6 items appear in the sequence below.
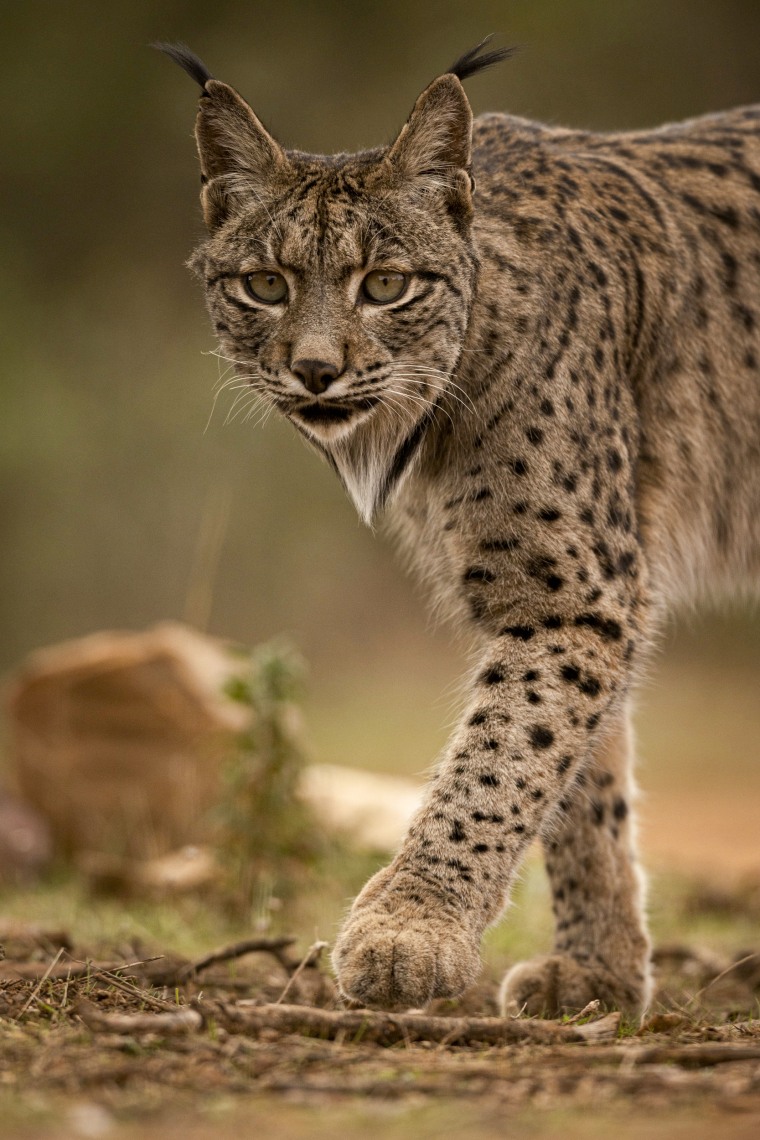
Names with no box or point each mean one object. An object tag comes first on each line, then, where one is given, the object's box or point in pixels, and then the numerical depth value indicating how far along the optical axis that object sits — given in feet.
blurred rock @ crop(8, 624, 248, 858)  46.03
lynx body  24.44
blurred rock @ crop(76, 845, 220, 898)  37.88
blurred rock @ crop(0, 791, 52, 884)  42.83
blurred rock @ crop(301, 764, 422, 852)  44.01
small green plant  36.52
